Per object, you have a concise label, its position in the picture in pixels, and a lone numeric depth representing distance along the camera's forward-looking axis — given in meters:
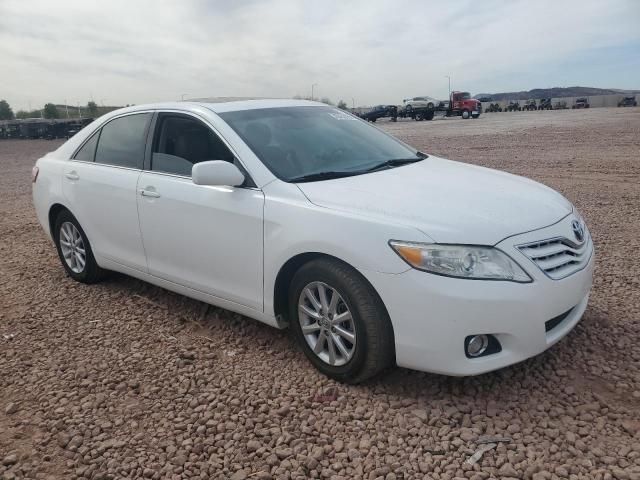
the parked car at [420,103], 49.81
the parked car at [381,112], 49.66
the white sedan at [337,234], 2.89
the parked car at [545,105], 68.94
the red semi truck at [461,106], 49.16
